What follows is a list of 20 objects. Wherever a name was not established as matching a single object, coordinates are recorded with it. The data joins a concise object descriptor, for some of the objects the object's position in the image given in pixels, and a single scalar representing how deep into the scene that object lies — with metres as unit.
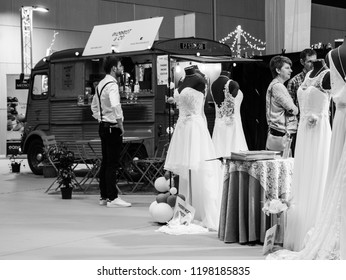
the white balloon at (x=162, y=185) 7.38
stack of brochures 5.76
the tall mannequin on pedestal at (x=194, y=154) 6.89
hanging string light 22.63
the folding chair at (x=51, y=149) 10.09
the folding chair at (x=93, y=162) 10.02
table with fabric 5.69
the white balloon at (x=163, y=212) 6.87
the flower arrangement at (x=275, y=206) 5.26
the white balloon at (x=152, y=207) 7.03
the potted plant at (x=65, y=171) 9.46
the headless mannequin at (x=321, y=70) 5.19
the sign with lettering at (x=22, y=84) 18.22
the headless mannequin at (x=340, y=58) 4.48
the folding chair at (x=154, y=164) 9.74
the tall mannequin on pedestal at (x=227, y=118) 7.61
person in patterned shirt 7.39
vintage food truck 10.89
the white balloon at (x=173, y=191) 6.95
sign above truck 10.90
